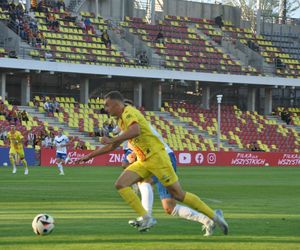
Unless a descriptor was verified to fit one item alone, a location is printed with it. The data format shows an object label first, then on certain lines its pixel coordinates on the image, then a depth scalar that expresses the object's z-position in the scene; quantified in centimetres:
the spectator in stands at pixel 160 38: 7012
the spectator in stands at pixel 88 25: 6698
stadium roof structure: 5698
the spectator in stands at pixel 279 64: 7531
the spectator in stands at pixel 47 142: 5126
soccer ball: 1247
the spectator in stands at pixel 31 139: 5112
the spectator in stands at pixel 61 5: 6756
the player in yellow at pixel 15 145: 3841
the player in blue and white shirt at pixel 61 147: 3816
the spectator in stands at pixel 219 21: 7847
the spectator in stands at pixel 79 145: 5288
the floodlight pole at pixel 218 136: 5600
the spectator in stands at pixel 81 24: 6645
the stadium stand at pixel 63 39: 5997
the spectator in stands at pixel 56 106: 5870
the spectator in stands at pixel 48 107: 5816
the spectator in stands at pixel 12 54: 5696
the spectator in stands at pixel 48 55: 5935
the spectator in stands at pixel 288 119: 7319
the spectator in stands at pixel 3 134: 5010
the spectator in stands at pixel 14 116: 5358
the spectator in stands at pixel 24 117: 5449
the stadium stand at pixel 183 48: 6912
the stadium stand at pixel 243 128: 6594
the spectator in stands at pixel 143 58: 6622
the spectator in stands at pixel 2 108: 5382
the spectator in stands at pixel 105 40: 6606
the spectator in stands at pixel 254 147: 6310
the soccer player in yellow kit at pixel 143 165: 1265
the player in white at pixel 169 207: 1289
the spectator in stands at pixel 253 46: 7625
